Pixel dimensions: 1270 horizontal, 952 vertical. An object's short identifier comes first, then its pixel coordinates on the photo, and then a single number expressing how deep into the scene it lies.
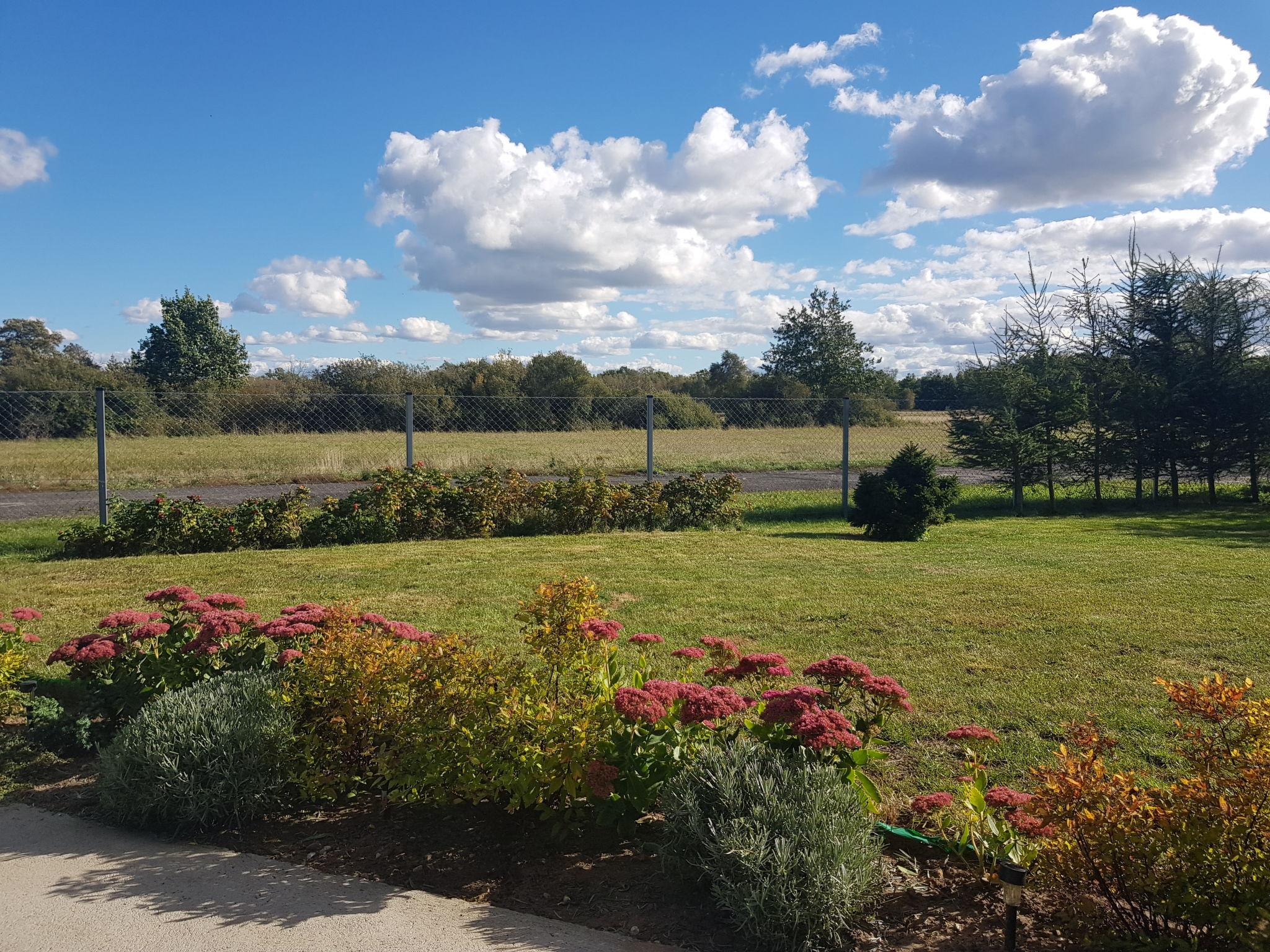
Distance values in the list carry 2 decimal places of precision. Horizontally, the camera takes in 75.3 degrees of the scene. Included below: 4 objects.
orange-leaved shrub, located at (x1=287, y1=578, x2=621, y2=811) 3.06
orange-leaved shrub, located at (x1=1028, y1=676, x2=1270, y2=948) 2.21
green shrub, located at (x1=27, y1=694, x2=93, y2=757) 3.99
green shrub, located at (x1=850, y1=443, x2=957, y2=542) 11.09
